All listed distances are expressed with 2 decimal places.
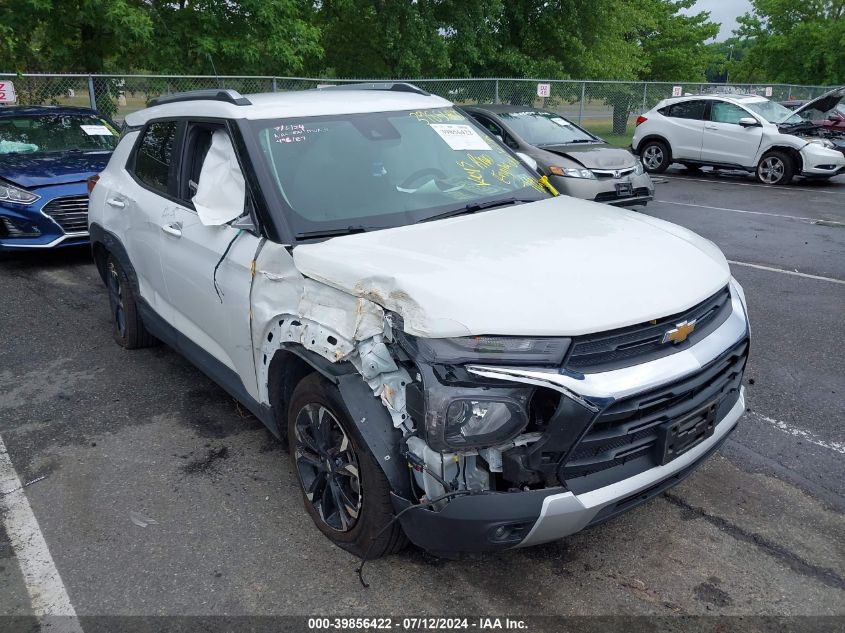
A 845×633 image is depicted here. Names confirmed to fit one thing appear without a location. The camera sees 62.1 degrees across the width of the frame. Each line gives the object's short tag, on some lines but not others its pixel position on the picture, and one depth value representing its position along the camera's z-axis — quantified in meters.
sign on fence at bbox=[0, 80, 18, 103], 11.35
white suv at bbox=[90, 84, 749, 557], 2.38
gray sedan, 9.82
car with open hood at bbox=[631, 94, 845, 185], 13.60
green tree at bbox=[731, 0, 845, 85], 35.91
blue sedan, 7.42
